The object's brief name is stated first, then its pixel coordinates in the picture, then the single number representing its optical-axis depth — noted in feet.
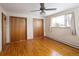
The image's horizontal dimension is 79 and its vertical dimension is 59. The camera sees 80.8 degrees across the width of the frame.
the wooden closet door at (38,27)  12.16
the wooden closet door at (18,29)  9.81
